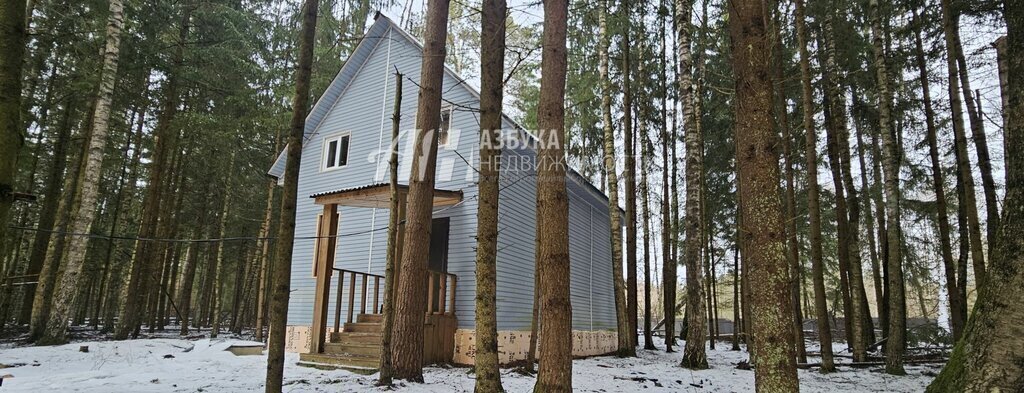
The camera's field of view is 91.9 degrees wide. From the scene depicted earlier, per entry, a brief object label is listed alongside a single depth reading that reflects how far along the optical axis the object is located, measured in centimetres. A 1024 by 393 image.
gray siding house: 1064
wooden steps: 895
